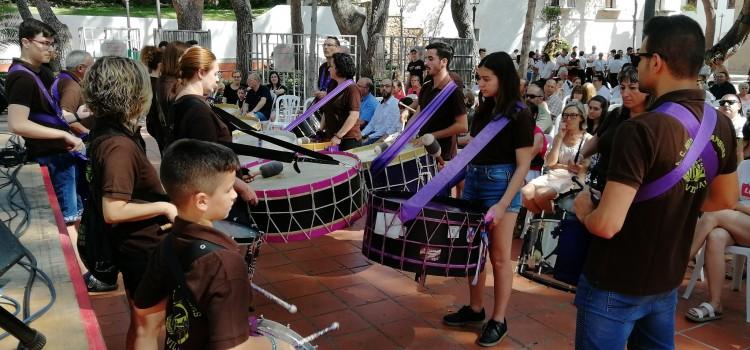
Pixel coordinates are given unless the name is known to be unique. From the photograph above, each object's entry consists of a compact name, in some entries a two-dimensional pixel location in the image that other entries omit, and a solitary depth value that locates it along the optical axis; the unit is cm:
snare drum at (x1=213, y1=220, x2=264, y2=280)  263
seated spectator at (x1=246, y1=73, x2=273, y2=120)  954
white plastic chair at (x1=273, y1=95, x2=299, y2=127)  998
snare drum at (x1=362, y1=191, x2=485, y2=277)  294
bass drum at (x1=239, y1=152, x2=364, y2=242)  331
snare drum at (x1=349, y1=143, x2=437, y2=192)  444
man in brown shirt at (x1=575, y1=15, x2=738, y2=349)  183
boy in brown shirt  157
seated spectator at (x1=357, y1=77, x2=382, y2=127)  749
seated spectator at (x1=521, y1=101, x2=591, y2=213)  504
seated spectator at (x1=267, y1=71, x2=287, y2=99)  1122
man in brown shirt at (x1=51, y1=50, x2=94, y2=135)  457
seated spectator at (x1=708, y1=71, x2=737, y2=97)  1090
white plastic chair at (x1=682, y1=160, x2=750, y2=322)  395
